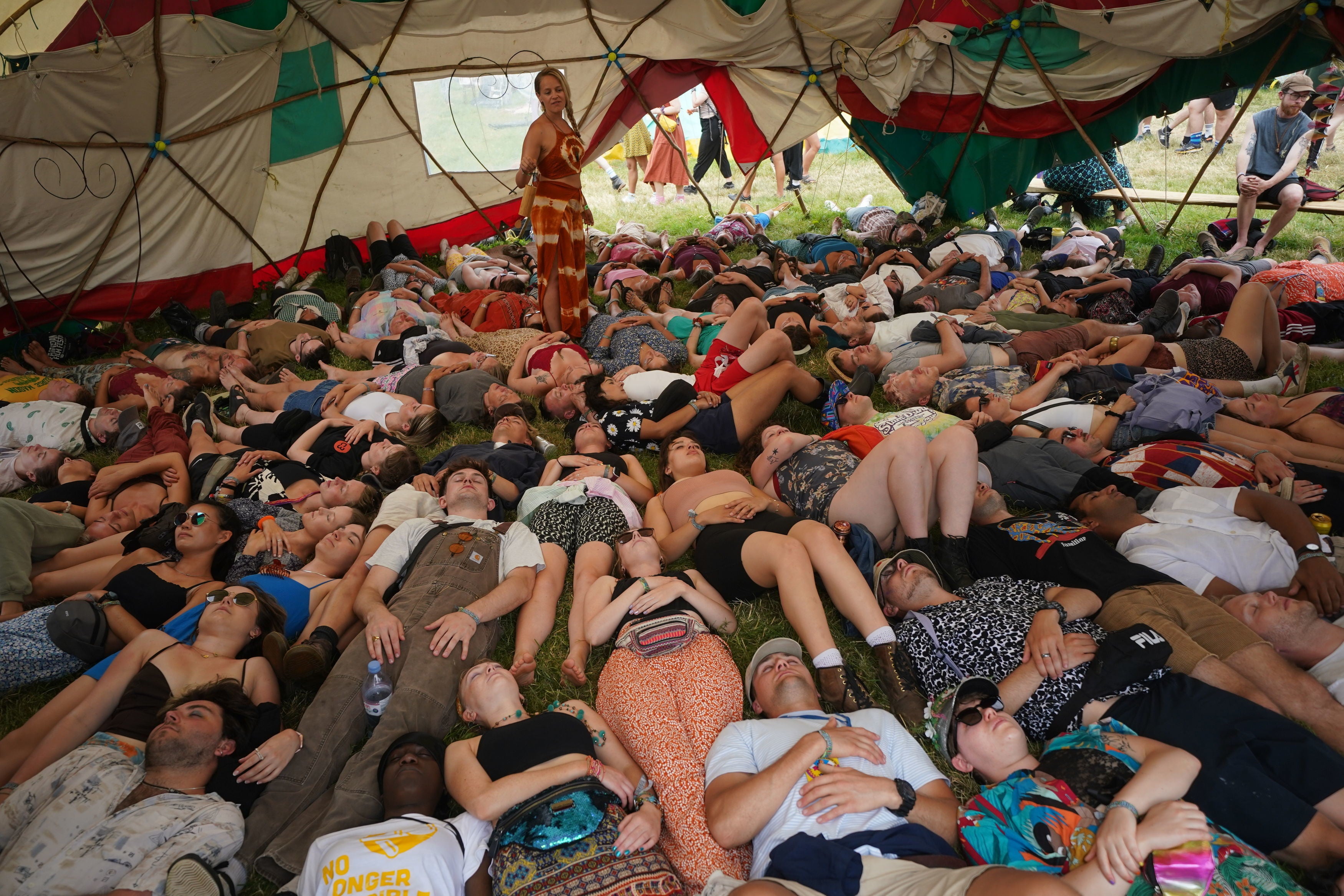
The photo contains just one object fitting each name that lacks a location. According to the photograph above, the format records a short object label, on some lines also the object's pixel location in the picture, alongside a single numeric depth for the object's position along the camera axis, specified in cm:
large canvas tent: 724
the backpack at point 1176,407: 422
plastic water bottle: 306
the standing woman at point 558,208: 651
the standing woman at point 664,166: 1242
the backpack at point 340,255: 917
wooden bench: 888
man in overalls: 270
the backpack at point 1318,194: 818
